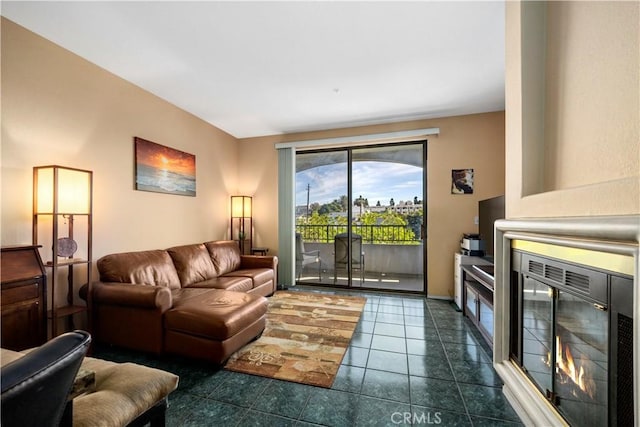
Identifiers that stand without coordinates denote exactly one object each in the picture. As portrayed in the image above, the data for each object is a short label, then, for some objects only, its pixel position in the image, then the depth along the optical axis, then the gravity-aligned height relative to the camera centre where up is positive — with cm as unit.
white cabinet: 336 -73
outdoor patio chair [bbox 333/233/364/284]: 459 -65
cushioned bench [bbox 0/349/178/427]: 96 -76
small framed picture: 385 +51
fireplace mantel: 83 -22
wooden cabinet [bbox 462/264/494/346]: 238 -86
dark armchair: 51 -36
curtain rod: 397 +126
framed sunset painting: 307 +59
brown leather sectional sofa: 209 -85
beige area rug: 206 -126
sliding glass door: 448 -4
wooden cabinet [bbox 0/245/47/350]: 174 -60
